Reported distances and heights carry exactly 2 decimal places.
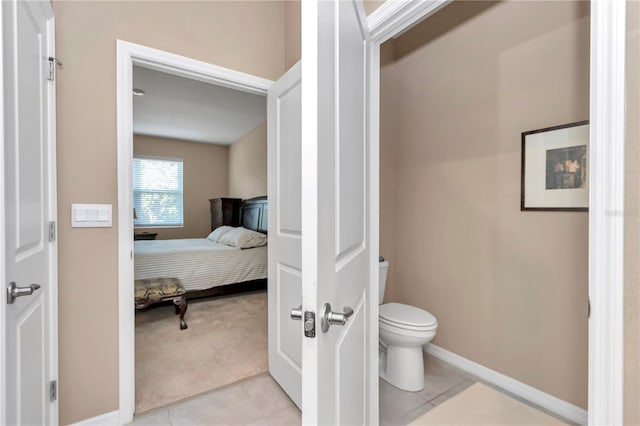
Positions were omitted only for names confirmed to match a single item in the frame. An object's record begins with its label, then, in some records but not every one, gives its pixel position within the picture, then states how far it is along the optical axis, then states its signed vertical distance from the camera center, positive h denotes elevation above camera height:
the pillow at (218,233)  4.59 -0.37
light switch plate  1.47 -0.03
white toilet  1.80 -0.83
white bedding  3.34 -0.64
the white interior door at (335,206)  0.68 +0.01
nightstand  5.28 -0.46
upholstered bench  2.76 -0.80
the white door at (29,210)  0.92 +0.00
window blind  5.65 +0.36
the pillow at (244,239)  4.05 -0.40
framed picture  1.57 +0.23
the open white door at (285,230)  1.66 -0.12
